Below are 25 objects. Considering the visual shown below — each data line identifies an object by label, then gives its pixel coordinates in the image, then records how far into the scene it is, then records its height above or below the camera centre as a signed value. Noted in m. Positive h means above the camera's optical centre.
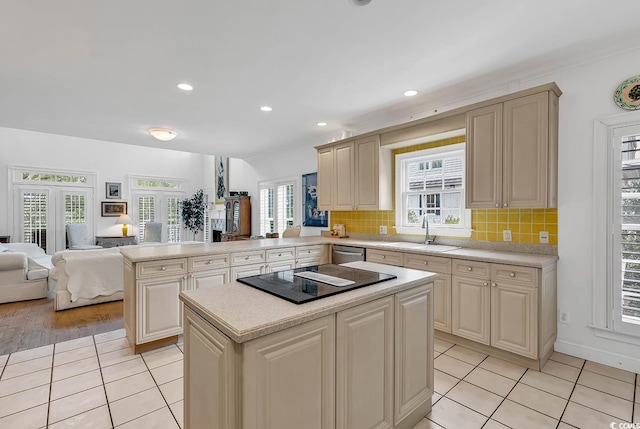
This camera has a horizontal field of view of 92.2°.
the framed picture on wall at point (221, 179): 8.42 +0.98
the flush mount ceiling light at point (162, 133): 4.60 +1.22
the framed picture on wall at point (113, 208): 8.37 +0.17
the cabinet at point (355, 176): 4.08 +0.52
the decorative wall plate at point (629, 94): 2.44 +0.93
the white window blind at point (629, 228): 2.45 -0.15
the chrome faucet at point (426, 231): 3.73 -0.25
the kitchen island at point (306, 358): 1.20 -0.67
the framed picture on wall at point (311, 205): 5.29 +0.13
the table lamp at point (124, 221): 8.27 -0.19
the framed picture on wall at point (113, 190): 8.46 +0.66
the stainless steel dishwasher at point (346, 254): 3.90 -0.55
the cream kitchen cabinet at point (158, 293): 2.87 -0.76
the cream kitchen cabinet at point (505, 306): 2.51 -0.84
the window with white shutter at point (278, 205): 5.88 +0.15
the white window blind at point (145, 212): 8.97 +0.06
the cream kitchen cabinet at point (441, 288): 3.04 -0.77
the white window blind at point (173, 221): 9.54 -0.23
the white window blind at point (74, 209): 7.84 +0.15
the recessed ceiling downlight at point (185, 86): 3.12 +1.31
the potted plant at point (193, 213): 9.64 +0.02
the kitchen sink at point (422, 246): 3.30 -0.40
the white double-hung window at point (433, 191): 3.60 +0.26
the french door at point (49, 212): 7.25 +0.07
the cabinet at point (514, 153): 2.65 +0.53
